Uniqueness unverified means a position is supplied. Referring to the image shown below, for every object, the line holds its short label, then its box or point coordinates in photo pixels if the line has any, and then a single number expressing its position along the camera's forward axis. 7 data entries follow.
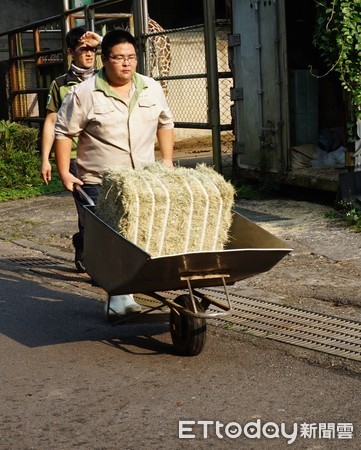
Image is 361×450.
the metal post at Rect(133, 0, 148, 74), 13.96
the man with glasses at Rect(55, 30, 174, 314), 6.98
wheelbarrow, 5.82
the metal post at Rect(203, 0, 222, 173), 12.76
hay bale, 6.06
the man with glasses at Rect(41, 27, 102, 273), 8.66
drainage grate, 6.59
